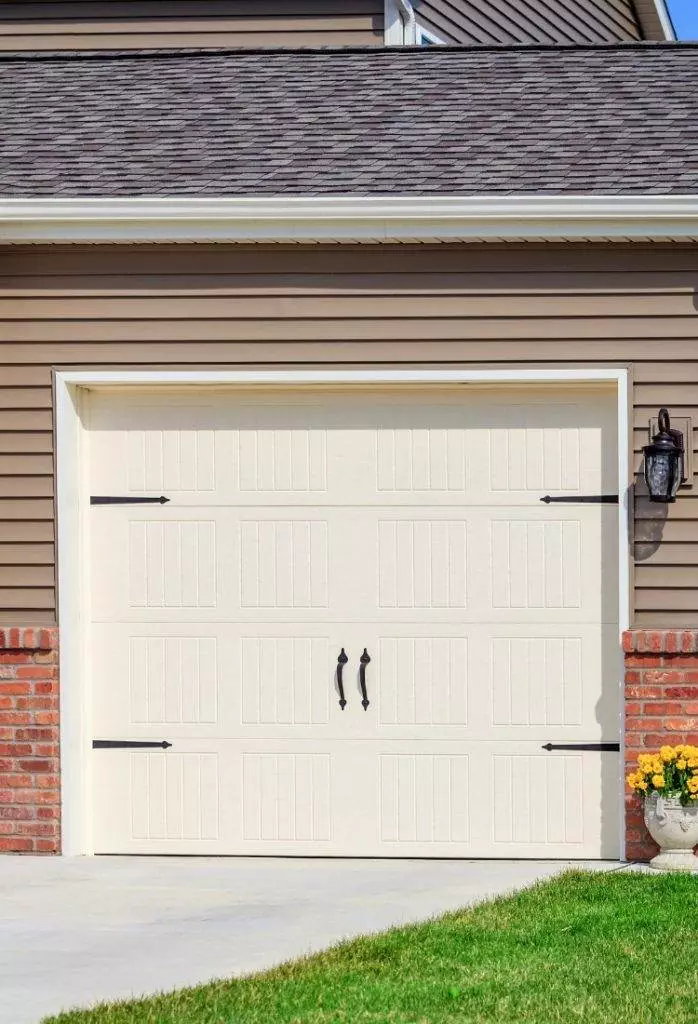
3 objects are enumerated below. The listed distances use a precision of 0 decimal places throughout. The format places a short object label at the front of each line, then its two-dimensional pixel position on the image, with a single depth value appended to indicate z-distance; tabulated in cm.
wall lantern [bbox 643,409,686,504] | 827
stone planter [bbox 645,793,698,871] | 805
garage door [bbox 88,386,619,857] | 866
